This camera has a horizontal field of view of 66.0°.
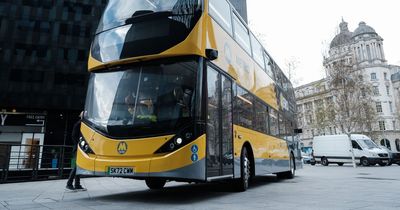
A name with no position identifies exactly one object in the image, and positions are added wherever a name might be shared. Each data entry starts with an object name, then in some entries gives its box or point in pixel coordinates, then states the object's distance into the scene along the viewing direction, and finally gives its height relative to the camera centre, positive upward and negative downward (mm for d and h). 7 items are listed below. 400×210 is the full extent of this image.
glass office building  27734 +9398
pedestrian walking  7613 -205
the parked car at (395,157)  27031 +661
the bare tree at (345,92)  30859 +7367
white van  25719 +1238
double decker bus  5453 +1318
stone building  64188 +17903
